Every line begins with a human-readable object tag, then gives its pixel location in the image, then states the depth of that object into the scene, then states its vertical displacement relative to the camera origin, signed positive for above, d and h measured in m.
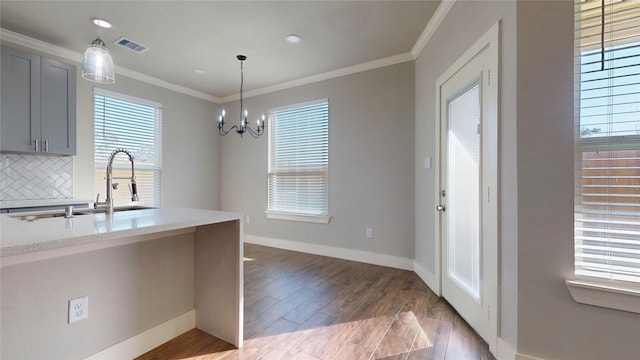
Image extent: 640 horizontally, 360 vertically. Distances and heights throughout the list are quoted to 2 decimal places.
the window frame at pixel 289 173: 3.98 -0.16
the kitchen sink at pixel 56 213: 1.72 -0.25
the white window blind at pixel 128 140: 3.62 +0.58
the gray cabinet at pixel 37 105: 2.67 +0.81
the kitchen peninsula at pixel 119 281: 1.19 -0.61
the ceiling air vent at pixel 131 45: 2.99 +1.59
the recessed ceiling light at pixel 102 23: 2.62 +1.59
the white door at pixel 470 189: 1.74 -0.08
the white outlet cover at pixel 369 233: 3.61 -0.74
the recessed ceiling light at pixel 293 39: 2.91 +1.59
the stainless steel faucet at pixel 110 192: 1.68 -0.08
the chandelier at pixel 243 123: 3.27 +0.89
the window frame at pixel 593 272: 1.29 -0.48
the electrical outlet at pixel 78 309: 1.38 -0.70
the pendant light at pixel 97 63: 1.83 +0.82
